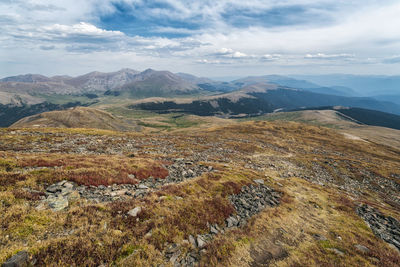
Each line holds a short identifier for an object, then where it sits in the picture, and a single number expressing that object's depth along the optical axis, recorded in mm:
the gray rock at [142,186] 17506
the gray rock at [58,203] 11785
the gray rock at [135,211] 12182
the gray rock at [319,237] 14578
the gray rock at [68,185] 14516
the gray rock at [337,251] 12466
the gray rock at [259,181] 24953
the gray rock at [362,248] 13267
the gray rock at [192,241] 11045
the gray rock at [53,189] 13491
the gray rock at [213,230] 12719
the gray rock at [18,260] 6845
